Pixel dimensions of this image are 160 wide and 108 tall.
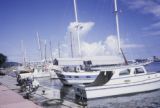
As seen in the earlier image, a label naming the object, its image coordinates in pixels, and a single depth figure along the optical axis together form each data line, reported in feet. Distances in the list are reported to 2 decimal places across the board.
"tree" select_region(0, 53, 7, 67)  264.20
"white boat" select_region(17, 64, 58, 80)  118.07
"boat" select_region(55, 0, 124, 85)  69.81
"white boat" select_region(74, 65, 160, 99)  46.04
